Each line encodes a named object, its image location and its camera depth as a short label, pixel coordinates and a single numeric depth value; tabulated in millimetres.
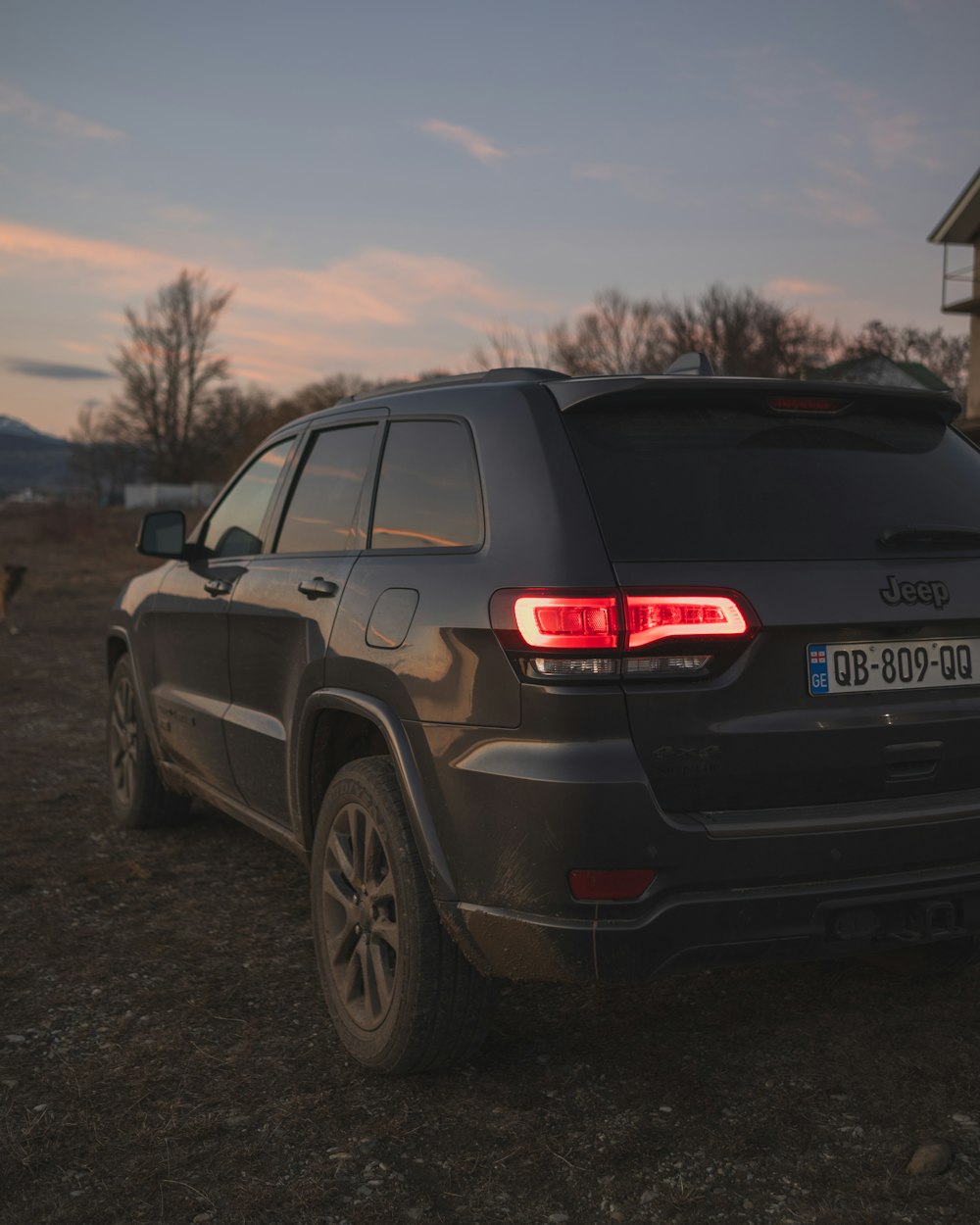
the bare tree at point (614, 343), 53719
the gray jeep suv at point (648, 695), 2637
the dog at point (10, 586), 16375
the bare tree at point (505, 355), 34444
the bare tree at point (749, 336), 48531
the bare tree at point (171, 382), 63469
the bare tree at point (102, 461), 66625
